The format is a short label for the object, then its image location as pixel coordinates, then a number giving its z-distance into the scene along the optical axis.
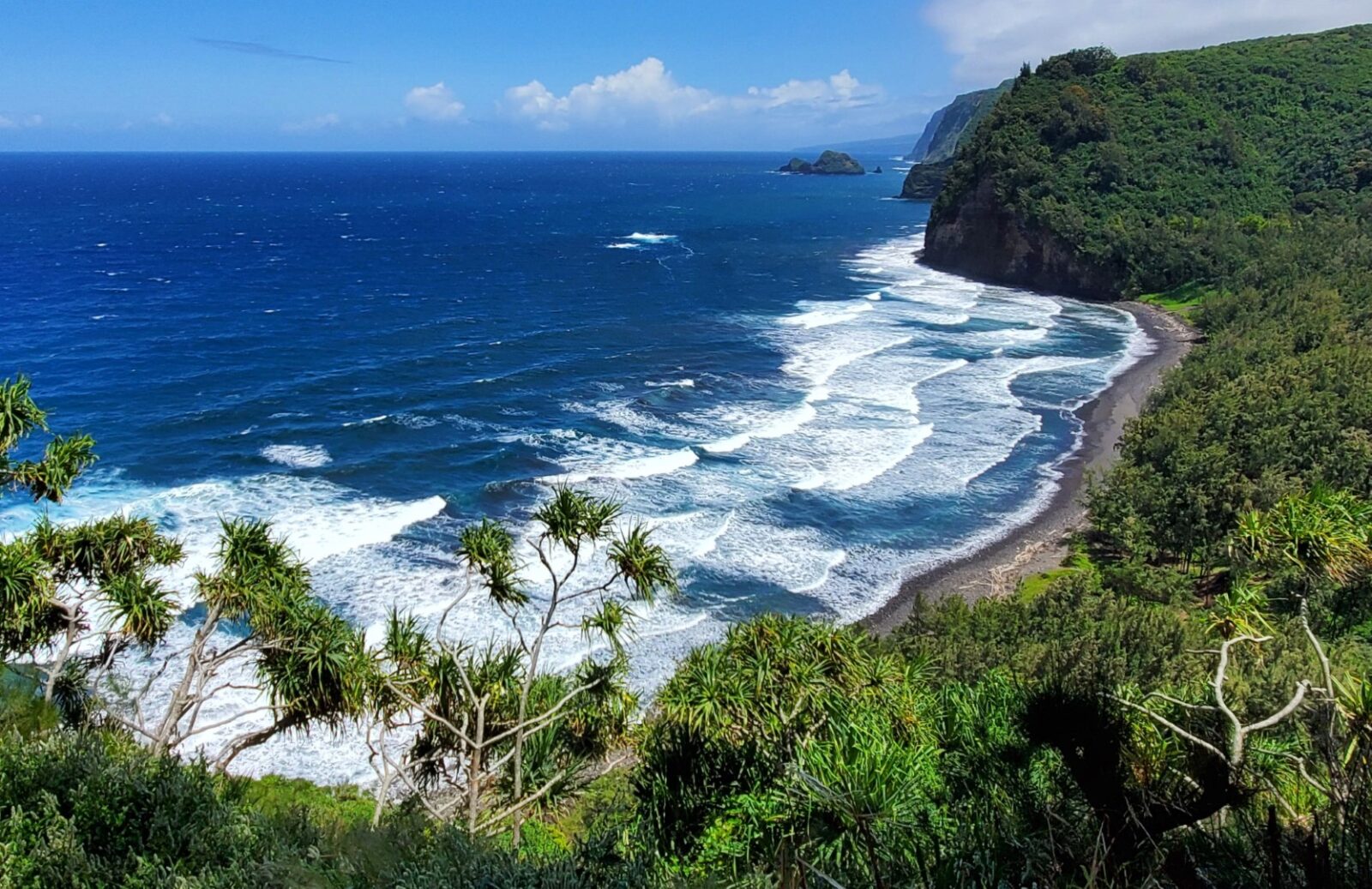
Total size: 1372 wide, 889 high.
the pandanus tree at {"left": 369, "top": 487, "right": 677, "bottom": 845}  15.74
